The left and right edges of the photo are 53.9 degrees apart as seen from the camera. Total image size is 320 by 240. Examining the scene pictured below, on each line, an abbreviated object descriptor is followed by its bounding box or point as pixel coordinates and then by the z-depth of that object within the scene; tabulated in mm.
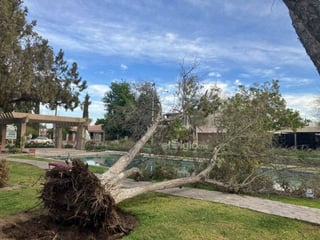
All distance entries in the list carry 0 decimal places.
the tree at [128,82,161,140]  10428
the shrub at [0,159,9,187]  8961
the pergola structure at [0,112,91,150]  26172
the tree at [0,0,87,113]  13977
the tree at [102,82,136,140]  42000
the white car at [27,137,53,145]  35525
